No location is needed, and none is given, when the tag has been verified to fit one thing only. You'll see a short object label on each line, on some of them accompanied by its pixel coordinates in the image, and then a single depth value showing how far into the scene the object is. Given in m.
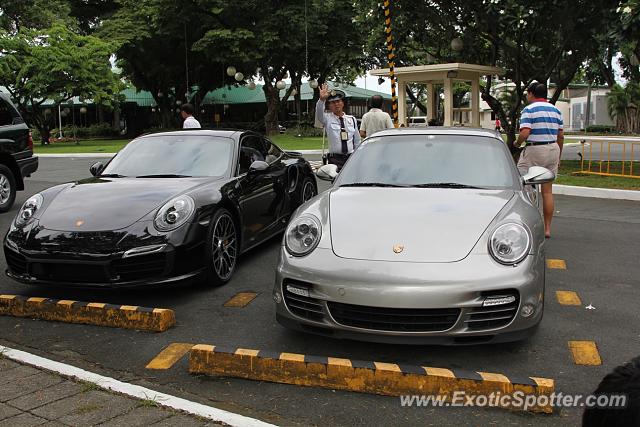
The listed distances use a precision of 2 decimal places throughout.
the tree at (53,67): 31.34
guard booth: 17.56
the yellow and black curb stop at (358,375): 3.07
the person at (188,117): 8.98
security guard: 7.92
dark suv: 9.16
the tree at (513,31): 14.40
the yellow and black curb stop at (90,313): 4.23
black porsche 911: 4.51
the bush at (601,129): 39.80
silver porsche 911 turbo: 3.41
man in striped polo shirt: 6.98
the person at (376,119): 8.32
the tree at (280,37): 31.77
